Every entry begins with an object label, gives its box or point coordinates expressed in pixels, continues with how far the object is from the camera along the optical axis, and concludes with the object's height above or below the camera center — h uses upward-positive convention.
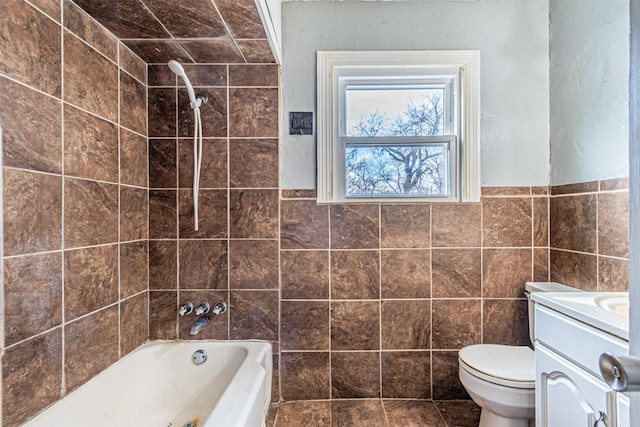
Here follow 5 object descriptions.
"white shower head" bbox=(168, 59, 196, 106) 1.46 +0.64
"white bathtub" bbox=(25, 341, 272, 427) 1.19 -0.77
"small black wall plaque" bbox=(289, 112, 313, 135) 1.84 +0.50
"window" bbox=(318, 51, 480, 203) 1.83 +0.49
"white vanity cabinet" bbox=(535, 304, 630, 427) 0.88 -0.50
